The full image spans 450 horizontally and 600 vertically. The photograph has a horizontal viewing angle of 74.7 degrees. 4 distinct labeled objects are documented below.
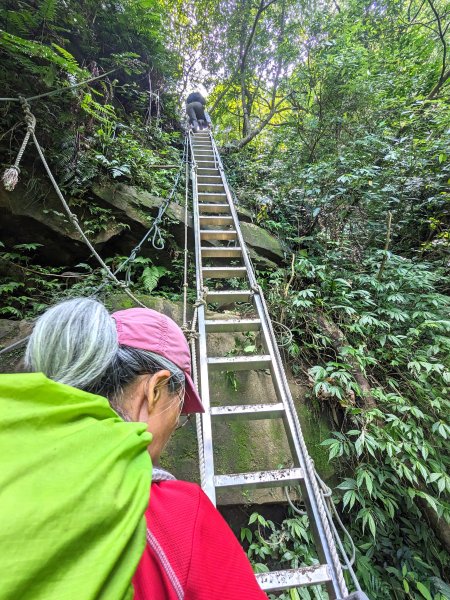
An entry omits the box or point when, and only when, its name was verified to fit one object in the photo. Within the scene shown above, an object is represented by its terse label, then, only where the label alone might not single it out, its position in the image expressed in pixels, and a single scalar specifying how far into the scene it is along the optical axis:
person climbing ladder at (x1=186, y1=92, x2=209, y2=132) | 8.05
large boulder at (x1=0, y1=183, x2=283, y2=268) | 3.29
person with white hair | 0.33
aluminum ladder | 1.21
